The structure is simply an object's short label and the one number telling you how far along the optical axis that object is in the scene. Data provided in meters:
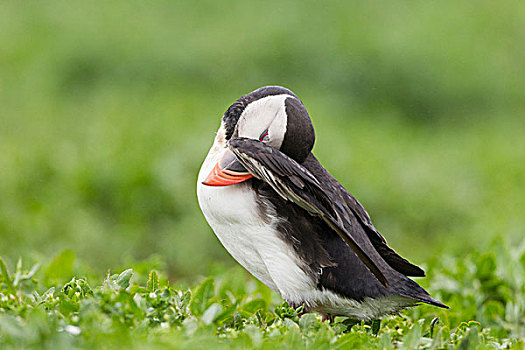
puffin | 7.28
